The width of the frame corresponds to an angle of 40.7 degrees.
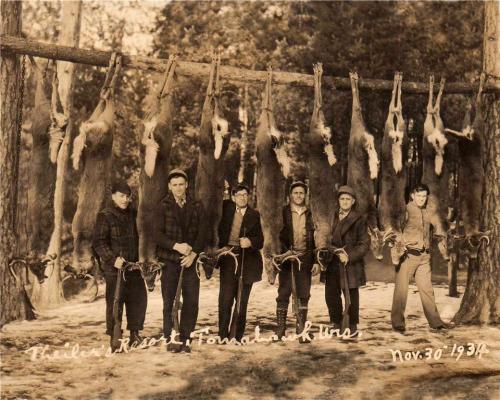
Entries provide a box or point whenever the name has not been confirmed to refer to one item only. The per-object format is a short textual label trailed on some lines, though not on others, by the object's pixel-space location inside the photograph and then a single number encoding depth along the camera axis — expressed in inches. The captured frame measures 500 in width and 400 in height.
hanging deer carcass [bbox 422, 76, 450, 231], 241.9
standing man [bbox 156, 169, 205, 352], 221.8
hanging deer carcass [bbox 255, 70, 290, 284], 222.2
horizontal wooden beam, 218.7
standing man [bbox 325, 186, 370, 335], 242.7
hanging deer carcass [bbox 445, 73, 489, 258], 255.6
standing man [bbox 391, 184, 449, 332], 253.3
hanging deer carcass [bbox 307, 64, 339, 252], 230.7
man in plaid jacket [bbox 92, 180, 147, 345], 220.5
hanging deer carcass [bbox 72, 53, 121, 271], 212.1
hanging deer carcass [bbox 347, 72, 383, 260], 235.5
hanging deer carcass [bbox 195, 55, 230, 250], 219.3
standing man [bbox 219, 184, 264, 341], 231.5
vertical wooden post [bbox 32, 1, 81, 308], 368.2
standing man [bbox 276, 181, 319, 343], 237.1
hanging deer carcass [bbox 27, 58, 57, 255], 219.9
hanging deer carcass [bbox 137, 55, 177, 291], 215.0
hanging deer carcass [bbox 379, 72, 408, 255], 238.1
